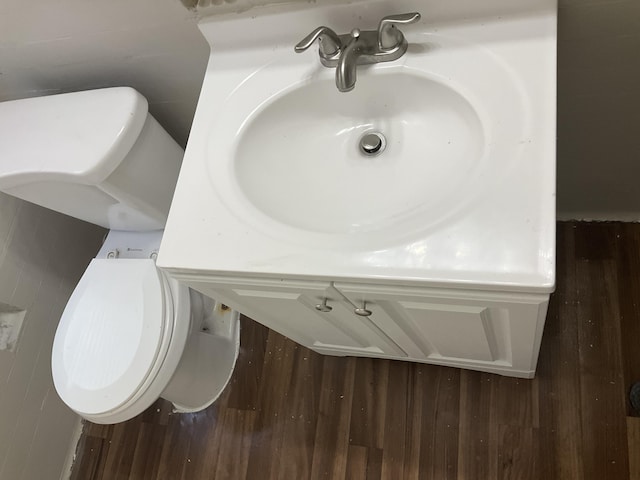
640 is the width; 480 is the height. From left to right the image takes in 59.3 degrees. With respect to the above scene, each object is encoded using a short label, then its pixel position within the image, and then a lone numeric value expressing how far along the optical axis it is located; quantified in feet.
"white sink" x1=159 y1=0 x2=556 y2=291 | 2.52
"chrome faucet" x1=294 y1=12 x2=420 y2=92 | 2.90
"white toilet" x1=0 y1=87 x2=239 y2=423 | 3.92
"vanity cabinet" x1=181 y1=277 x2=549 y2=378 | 2.78
